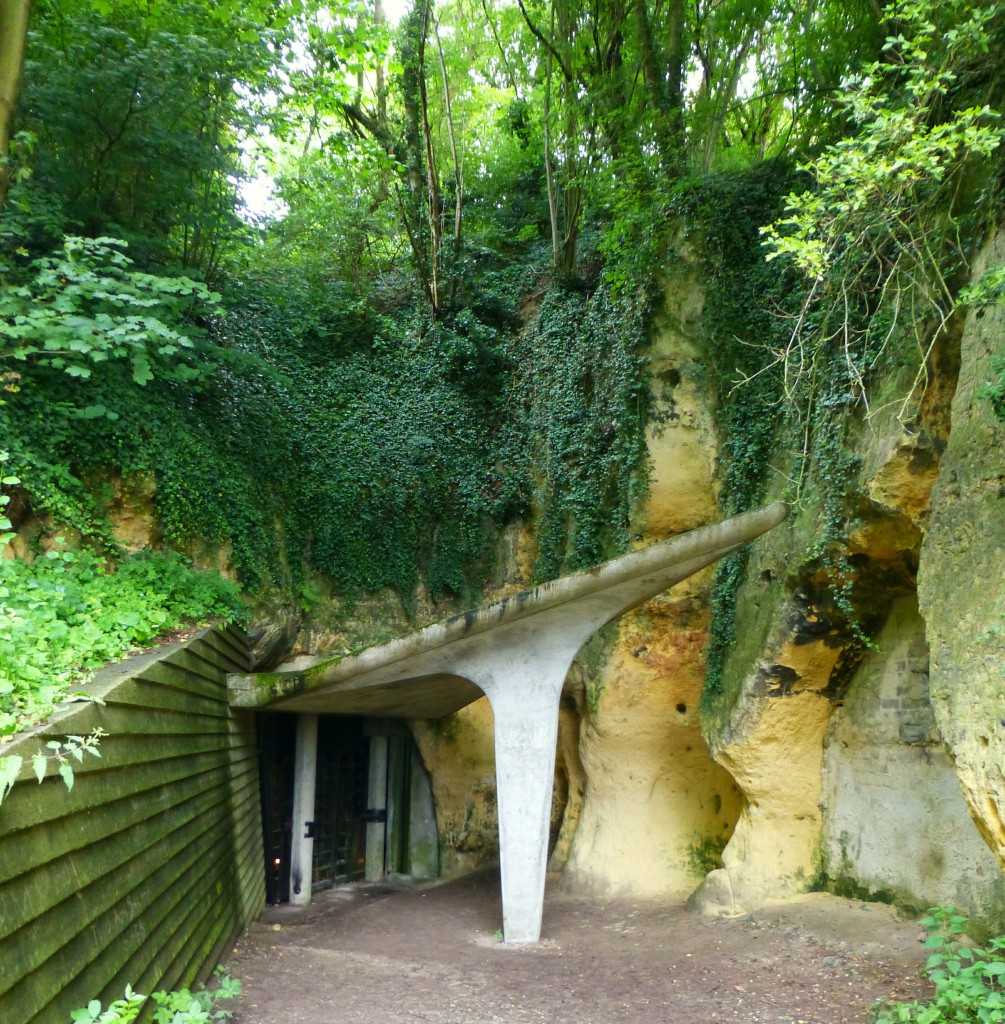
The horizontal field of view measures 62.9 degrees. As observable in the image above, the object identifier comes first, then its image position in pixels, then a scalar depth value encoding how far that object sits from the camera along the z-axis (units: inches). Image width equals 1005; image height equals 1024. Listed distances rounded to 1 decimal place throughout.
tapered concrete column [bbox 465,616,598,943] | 281.1
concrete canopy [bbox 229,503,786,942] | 276.4
